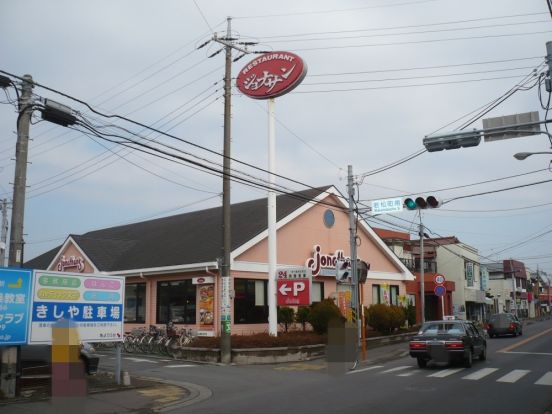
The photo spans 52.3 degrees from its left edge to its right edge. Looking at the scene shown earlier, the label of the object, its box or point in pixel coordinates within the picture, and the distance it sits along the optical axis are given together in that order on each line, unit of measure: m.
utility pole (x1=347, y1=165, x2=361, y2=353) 22.00
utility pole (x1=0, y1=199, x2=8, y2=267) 40.16
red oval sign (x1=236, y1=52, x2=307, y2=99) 23.84
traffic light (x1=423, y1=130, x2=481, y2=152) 14.54
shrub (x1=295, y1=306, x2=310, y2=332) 26.42
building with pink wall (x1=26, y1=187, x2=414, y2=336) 25.22
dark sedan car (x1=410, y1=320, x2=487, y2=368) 17.95
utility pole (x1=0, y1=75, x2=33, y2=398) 13.08
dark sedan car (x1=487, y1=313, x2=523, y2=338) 36.50
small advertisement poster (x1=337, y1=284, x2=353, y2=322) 25.38
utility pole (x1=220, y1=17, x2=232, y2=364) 20.77
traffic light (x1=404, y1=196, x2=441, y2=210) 20.16
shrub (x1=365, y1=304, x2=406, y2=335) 29.20
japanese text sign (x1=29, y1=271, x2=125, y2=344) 12.76
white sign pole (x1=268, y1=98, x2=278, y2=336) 23.73
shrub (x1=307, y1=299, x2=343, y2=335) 24.55
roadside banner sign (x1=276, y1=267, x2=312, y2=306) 23.48
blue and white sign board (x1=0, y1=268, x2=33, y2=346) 12.08
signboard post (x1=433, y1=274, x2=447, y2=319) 30.14
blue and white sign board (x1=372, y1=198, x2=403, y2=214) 21.62
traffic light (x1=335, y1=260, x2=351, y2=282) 23.59
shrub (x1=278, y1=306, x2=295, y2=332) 26.22
